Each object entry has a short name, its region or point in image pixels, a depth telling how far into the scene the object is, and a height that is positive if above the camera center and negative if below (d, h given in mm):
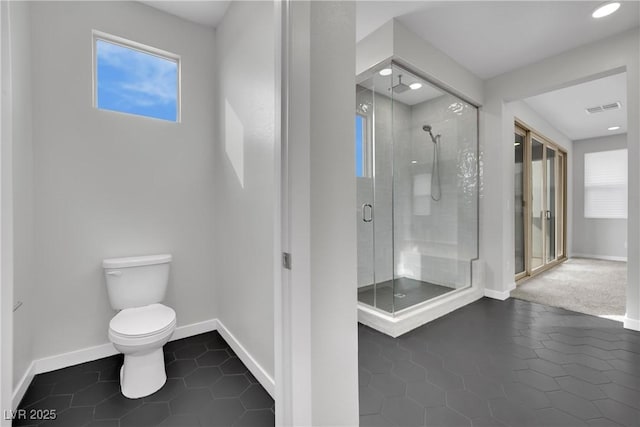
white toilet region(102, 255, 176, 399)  1603 -674
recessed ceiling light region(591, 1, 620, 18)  2164 +1579
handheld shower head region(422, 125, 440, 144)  3432 +965
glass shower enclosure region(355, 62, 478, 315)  2863 +237
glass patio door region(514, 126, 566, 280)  4090 +93
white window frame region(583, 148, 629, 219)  5640 +438
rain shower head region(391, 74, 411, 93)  2760 +1250
